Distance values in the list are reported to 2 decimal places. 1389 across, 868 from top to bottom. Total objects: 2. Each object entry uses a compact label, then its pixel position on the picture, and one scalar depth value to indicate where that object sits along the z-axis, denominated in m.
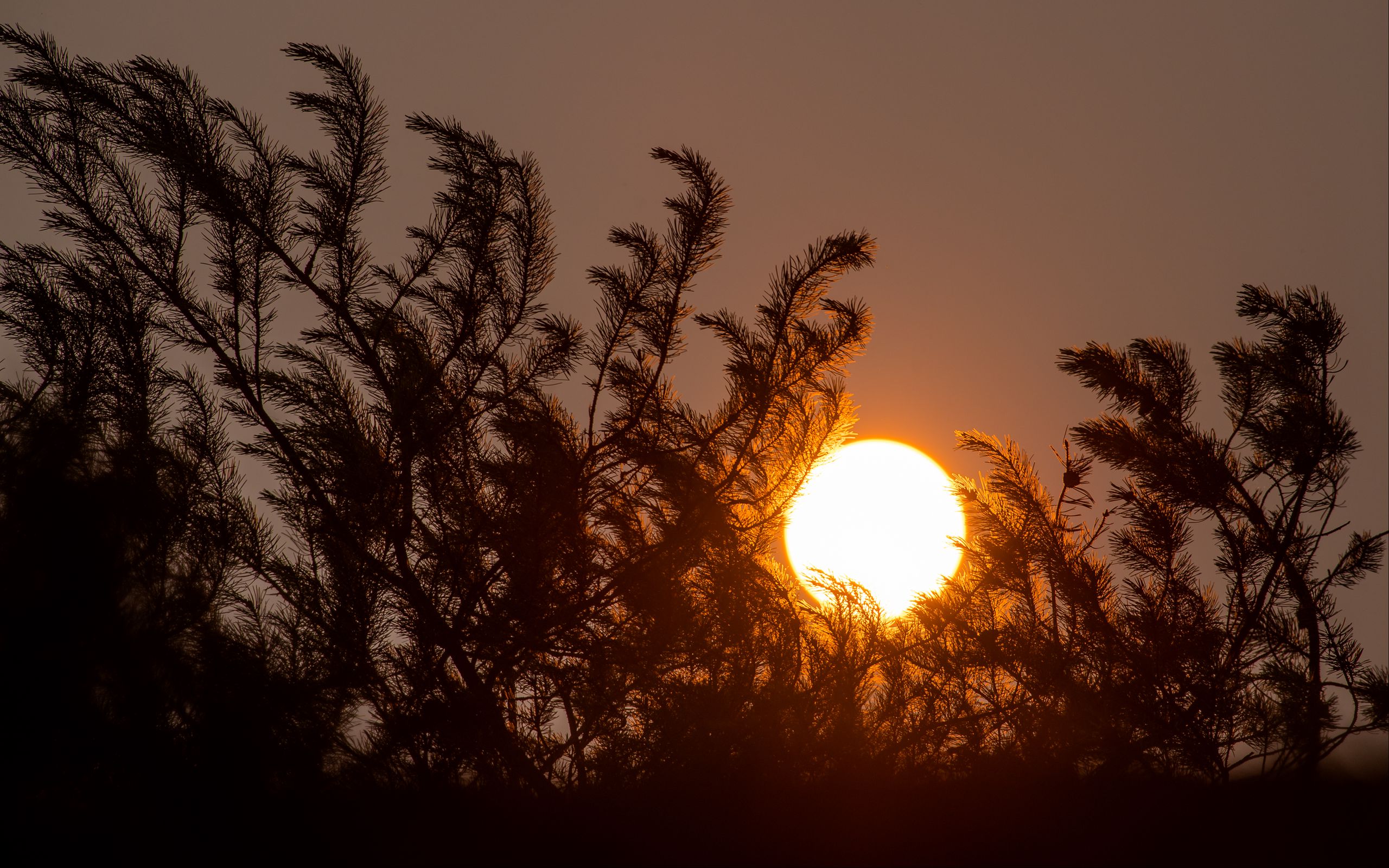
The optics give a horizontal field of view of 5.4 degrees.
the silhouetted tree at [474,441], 18.53
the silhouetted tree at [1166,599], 18.49
